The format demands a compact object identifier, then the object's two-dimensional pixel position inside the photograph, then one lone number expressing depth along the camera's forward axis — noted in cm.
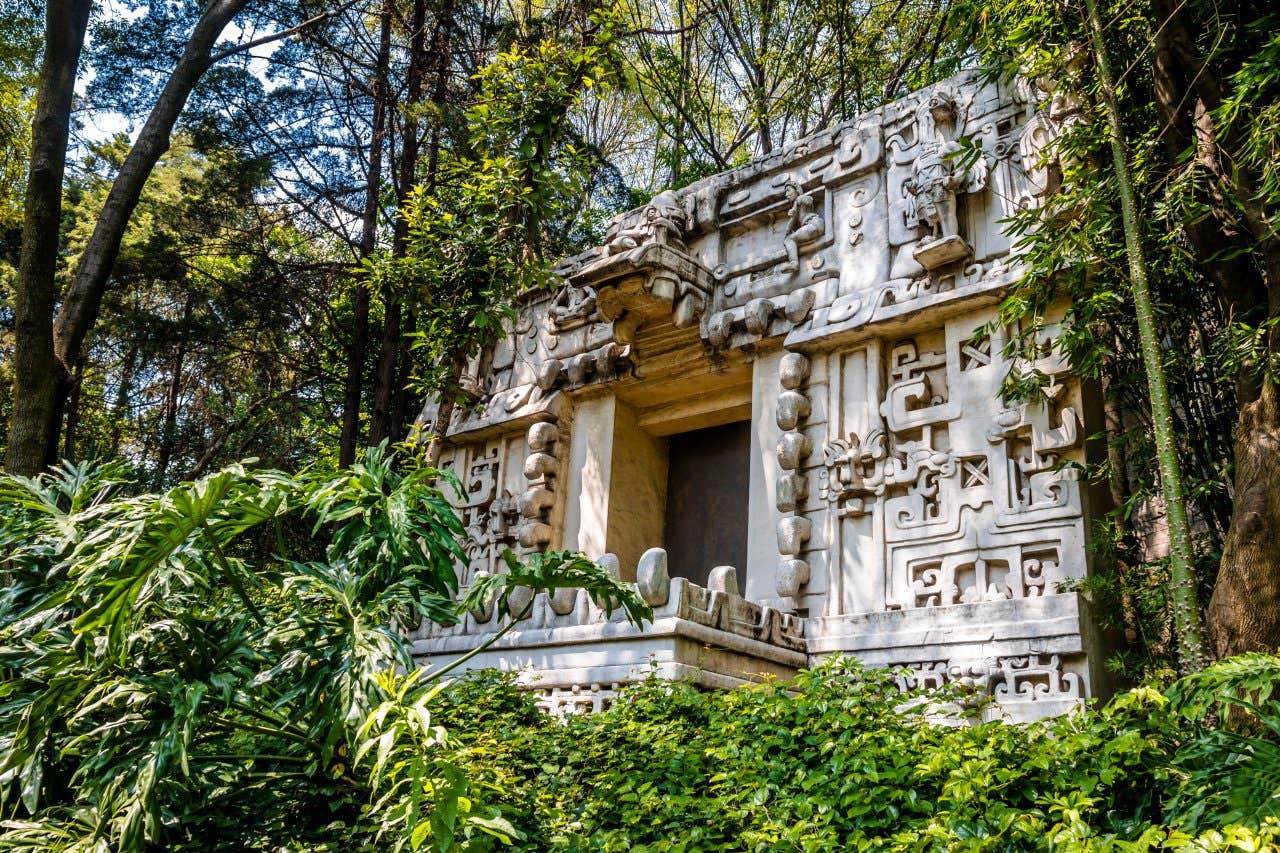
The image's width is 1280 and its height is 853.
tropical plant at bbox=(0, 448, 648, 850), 331
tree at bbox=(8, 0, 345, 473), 578
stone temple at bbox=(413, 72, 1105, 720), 598
